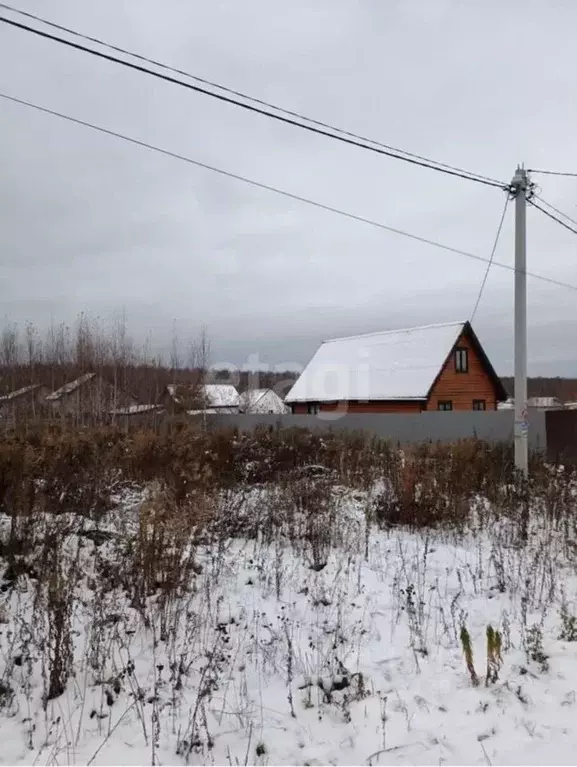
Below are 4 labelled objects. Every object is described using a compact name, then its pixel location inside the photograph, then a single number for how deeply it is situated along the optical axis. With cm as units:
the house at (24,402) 1732
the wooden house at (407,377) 2123
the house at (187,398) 2342
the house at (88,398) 2016
